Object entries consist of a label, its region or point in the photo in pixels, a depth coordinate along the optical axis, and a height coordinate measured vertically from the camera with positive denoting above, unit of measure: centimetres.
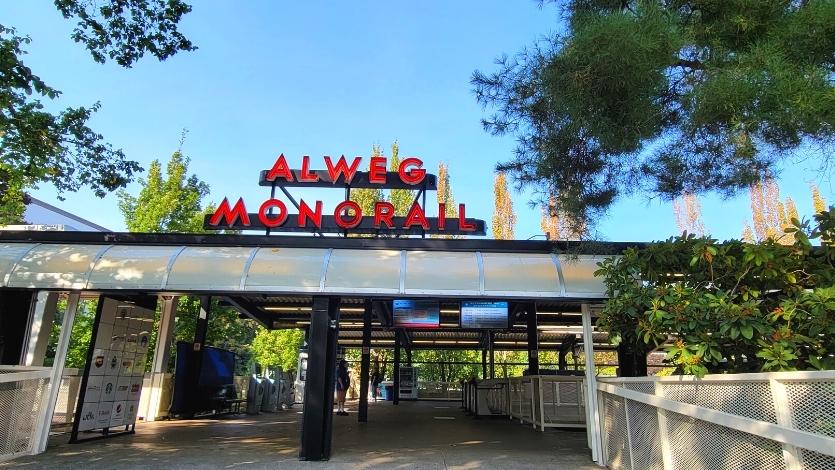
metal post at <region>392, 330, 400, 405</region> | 2297 -16
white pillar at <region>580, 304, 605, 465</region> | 794 -27
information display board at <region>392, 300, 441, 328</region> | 1173 +129
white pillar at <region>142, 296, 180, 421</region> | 1343 +36
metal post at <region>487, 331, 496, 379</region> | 1914 +90
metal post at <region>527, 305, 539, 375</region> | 1458 +71
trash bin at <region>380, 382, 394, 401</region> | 2901 -96
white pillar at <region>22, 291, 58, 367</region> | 1076 +73
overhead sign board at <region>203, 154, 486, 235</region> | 1069 +324
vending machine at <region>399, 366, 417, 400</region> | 2694 -50
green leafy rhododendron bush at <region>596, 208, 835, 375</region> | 519 +84
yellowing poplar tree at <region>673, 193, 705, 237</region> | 2659 +833
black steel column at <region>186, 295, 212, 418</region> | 1472 +69
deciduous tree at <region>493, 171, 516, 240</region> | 3597 +1074
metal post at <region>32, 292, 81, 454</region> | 796 -31
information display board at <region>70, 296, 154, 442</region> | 894 -3
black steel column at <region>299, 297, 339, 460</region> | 761 -15
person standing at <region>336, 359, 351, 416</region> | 1611 -41
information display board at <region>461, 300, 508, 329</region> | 1145 +127
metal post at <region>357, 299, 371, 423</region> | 1410 +30
